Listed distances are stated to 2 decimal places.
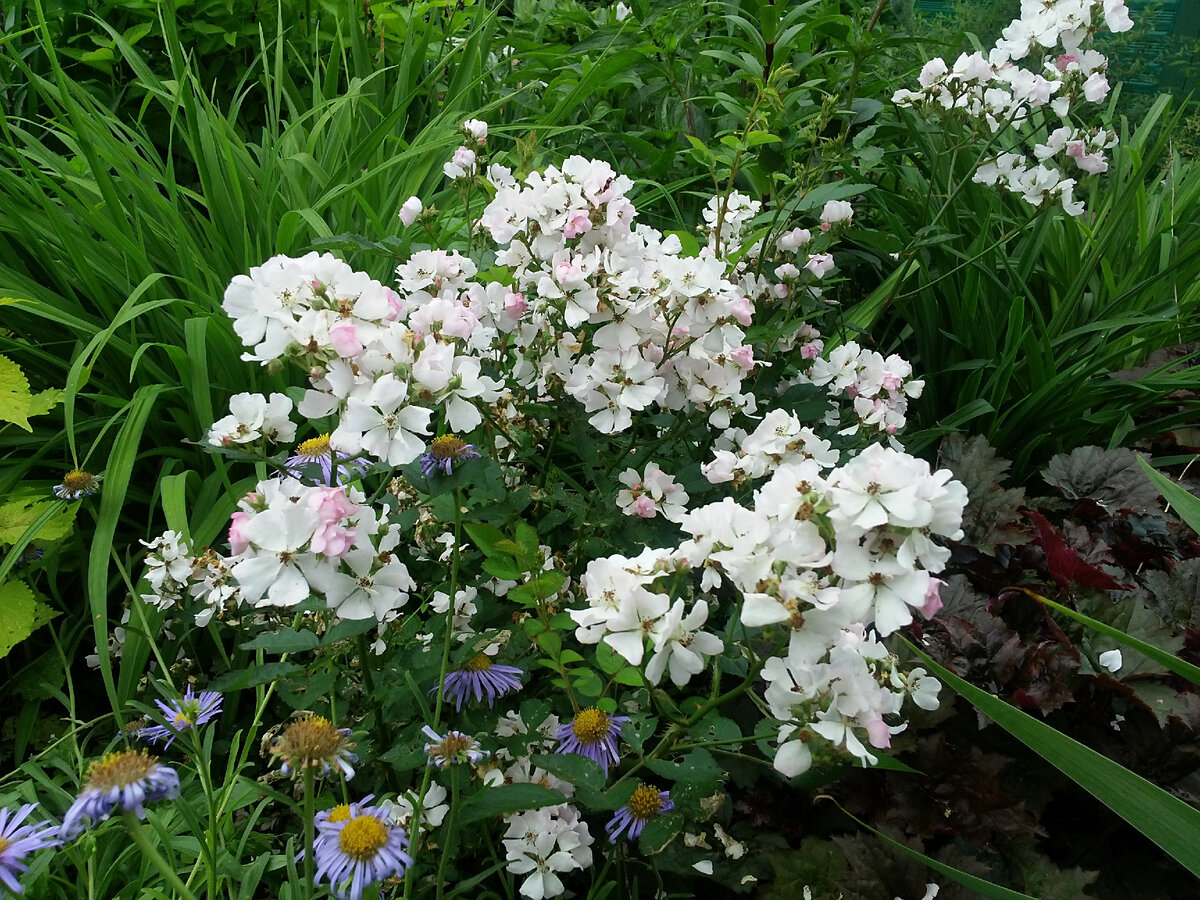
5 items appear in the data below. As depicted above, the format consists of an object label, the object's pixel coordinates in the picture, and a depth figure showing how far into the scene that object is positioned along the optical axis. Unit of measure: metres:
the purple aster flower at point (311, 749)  0.72
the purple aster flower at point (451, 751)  0.85
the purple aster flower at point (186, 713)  0.96
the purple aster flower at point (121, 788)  0.66
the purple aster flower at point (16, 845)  0.73
